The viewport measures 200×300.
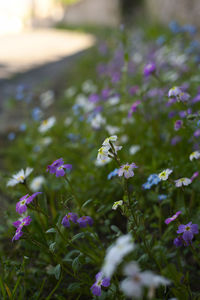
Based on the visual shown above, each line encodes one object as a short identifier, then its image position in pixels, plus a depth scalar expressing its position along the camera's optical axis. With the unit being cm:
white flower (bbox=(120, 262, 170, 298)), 28
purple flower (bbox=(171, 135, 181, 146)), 67
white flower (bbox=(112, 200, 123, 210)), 43
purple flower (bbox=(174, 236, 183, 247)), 44
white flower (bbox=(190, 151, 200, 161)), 48
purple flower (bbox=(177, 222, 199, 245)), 42
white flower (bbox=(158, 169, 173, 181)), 45
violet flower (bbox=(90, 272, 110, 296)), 40
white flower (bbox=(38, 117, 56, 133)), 76
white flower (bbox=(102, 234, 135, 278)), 29
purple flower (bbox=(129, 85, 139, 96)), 94
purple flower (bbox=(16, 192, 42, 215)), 42
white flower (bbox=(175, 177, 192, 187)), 44
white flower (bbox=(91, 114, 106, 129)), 73
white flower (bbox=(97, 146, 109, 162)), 45
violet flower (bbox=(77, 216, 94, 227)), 45
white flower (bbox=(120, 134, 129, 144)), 78
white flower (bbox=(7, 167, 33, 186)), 47
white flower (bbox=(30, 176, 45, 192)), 62
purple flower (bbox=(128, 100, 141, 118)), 64
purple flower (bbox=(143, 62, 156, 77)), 61
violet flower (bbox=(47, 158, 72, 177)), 46
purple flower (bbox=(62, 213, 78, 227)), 45
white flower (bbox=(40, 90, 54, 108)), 111
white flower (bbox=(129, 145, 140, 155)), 71
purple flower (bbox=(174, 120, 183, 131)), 54
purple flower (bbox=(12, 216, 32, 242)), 41
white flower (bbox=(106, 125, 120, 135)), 73
